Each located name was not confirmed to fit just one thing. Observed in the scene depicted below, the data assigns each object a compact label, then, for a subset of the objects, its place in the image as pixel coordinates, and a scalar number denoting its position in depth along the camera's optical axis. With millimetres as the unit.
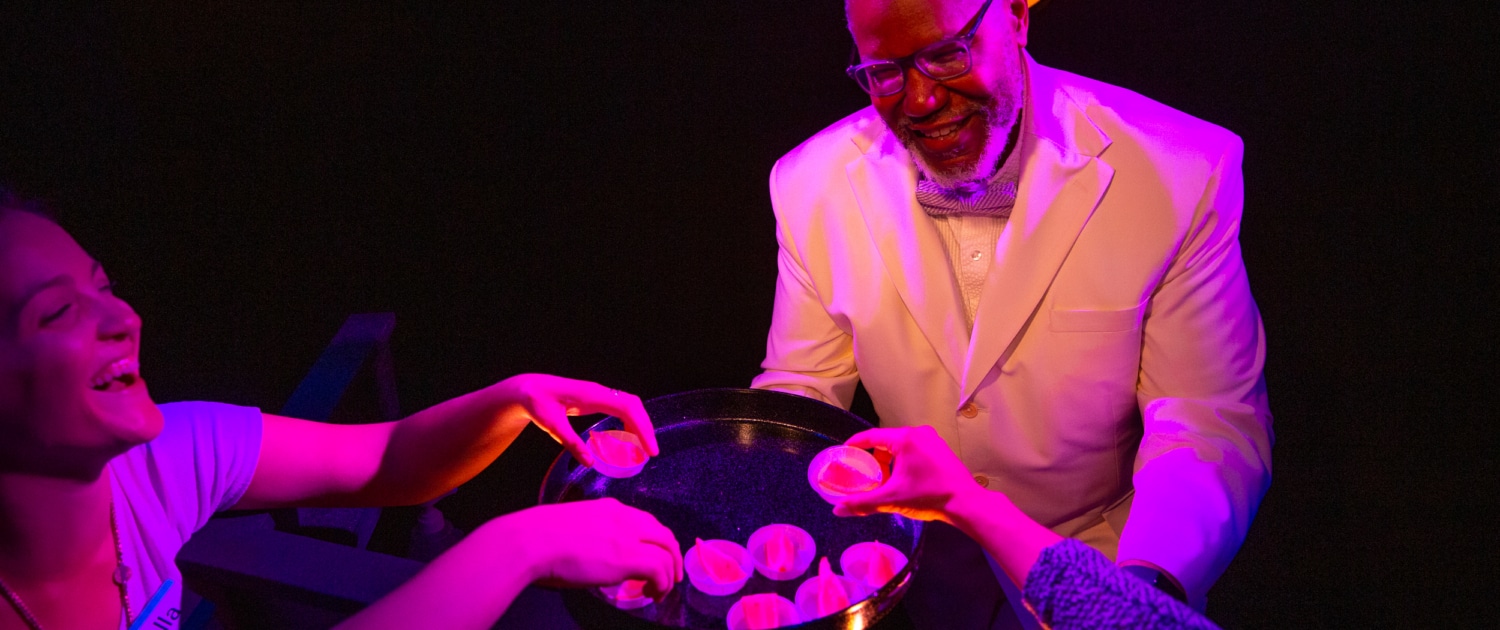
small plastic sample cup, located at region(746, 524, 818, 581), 1236
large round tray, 1178
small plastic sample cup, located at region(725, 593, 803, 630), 1146
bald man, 1557
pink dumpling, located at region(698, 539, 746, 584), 1213
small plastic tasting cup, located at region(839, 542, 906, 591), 1212
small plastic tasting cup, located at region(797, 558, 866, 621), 1173
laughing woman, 1045
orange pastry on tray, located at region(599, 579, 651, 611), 1175
